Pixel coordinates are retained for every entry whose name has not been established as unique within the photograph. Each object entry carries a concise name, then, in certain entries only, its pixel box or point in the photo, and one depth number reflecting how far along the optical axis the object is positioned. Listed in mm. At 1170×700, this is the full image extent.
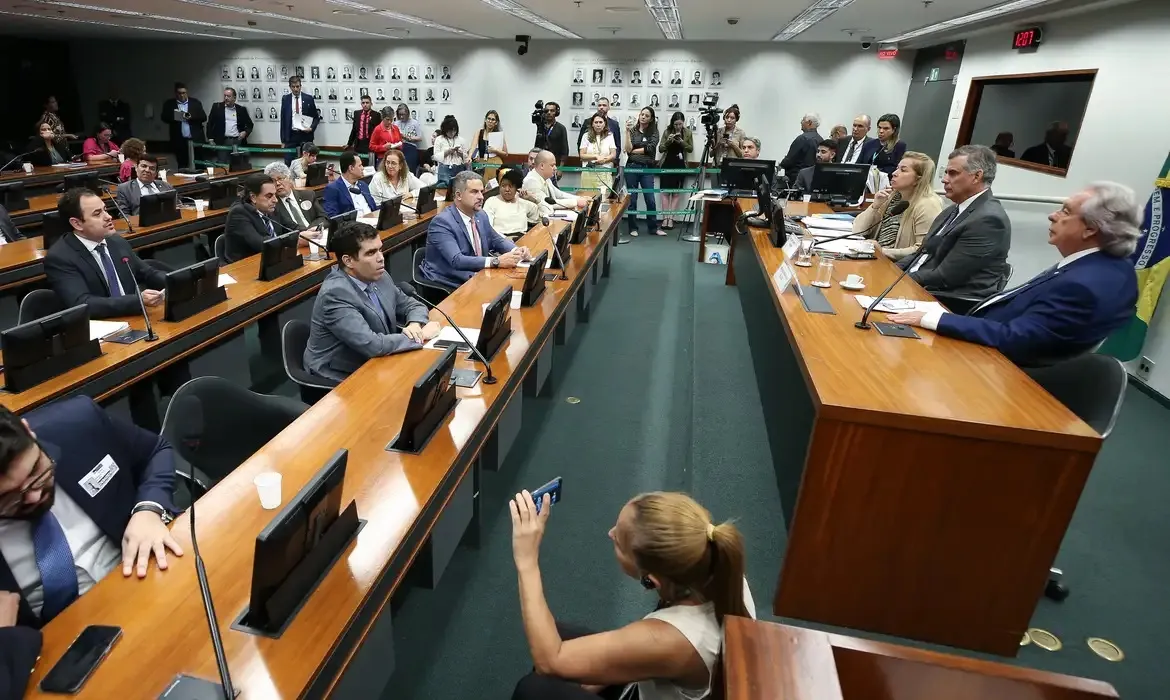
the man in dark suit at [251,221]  4305
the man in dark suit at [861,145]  6570
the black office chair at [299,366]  2637
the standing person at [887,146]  6305
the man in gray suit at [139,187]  5148
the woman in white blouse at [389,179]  6023
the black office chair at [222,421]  1920
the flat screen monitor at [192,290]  2896
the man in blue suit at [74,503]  1281
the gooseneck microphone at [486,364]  2373
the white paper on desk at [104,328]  2711
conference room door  8109
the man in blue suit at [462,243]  3977
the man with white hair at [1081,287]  2117
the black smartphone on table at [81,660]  1085
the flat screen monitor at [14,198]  5211
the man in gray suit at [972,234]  2953
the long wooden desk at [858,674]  956
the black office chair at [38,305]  2816
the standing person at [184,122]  10531
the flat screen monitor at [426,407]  1854
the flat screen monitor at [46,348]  2191
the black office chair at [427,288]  4121
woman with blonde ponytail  1218
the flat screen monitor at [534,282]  3211
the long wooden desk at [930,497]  1843
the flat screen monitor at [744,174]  6242
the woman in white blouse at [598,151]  8109
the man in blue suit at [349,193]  5301
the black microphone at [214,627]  1076
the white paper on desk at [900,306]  2729
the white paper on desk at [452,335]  2721
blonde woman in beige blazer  3717
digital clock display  6094
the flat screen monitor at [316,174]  6699
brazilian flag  4043
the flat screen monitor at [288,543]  1190
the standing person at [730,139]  8125
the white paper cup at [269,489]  1587
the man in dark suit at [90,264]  2988
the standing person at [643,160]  8422
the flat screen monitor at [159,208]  4719
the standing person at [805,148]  7543
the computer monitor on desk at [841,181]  5406
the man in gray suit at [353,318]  2520
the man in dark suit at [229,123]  11038
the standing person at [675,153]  8320
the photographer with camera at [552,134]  8930
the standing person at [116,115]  11195
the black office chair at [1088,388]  1929
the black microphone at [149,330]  2703
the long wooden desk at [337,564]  1166
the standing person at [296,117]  10545
